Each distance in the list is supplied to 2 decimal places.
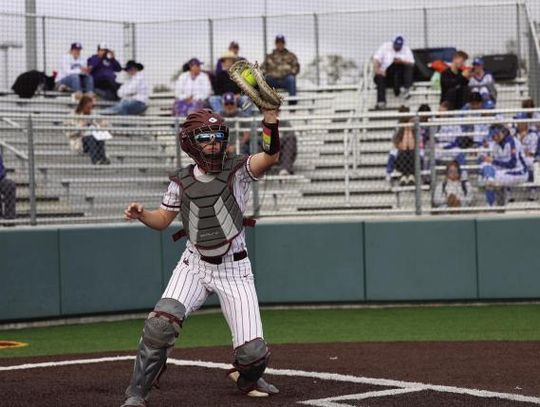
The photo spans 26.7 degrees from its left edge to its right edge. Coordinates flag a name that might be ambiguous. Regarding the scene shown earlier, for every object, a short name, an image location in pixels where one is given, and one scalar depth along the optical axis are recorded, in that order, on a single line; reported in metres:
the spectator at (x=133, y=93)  18.70
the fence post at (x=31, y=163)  13.22
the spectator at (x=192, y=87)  18.42
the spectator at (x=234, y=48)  20.03
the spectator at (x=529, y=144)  14.28
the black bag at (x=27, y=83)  18.03
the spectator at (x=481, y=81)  18.39
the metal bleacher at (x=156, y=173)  14.03
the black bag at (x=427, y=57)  19.67
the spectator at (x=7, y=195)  13.23
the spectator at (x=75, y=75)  18.69
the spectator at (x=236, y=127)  15.00
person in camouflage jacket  19.50
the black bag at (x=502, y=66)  19.48
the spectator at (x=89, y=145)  14.38
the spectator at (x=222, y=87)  18.12
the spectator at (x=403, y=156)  14.72
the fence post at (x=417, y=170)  14.34
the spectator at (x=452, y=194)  14.62
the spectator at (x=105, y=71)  18.88
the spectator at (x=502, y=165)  14.33
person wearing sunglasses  7.57
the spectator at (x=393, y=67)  19.41
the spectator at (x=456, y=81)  17.80
